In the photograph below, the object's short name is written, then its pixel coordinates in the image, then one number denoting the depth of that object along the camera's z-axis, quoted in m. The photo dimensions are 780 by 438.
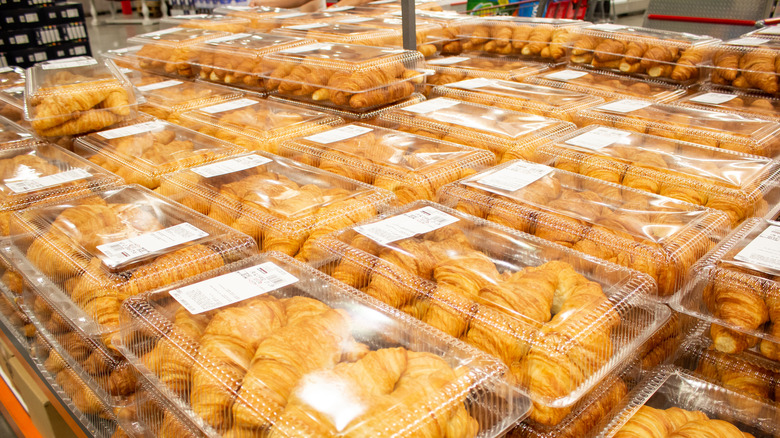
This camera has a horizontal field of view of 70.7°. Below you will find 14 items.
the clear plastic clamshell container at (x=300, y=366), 0.87
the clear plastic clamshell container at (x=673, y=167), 1.65
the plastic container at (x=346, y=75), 2.50
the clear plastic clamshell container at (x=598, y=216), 1.34
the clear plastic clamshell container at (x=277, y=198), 1.52
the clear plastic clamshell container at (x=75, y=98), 2.29
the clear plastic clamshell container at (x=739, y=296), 1.15
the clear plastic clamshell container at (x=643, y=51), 2.87
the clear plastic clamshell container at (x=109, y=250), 1.30
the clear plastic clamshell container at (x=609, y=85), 2.71
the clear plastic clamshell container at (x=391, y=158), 1.81
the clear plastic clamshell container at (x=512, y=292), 1.04
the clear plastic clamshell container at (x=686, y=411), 1.06
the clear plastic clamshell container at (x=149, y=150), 2.00
